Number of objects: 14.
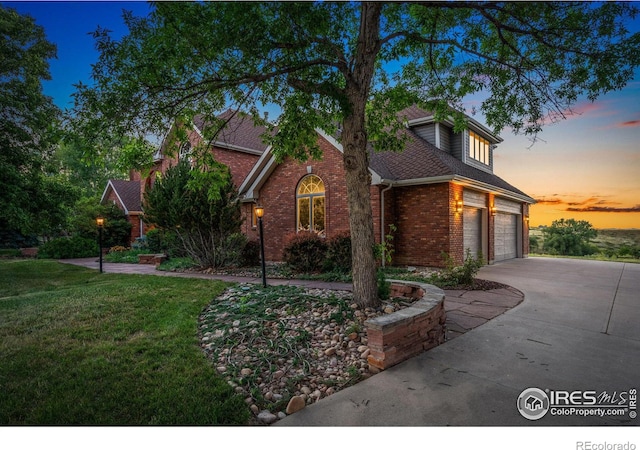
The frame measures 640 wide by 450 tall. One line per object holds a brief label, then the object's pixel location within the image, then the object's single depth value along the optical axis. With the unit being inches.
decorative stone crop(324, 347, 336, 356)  133.1
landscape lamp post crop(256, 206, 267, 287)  279.9
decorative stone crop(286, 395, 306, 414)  96.1
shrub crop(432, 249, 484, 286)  279.4
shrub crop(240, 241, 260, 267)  432.8
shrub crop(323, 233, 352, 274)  352.2
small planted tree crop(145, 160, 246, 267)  385.4
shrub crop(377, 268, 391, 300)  187.5
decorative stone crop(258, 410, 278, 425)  92.4
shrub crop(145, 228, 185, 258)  645.0
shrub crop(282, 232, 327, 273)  369.4
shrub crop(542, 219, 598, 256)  786.2
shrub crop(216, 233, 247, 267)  423.2
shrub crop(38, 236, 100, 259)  660.1
